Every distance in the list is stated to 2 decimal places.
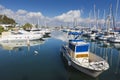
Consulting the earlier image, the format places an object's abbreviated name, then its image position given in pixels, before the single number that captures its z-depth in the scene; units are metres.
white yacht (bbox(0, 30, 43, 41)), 32.97
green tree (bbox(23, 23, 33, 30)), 64.36
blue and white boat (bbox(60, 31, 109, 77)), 10.57
